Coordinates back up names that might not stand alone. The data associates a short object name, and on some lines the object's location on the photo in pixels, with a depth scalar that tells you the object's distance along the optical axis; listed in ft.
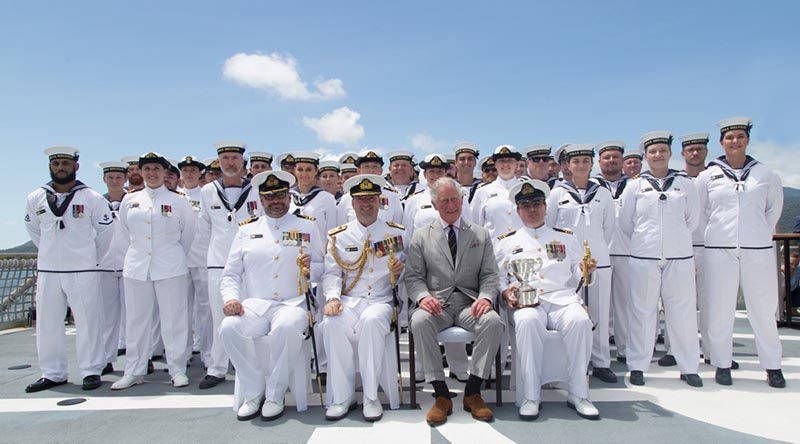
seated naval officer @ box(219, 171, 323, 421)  11.84
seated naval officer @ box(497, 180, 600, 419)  11.47
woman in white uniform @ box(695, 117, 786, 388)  13.83
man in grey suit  11.43
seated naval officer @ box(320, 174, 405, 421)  11.64
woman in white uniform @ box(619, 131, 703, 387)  14.02
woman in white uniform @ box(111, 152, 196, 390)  15.05
